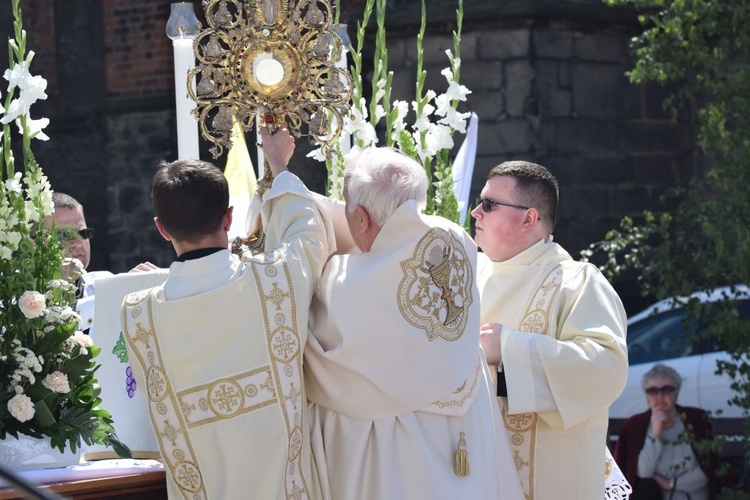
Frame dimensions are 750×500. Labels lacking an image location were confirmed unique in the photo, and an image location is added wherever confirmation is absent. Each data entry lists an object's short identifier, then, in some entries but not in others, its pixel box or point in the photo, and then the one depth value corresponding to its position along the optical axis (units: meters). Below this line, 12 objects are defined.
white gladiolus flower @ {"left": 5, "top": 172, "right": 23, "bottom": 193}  8.31
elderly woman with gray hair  15.38
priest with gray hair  7.96
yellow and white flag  11.05
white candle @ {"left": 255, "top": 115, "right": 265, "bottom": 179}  9.13
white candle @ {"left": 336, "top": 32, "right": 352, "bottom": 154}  9.58
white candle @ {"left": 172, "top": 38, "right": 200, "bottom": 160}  10.18
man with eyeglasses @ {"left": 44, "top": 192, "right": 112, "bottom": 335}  10.90
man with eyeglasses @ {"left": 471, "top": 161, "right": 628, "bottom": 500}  8.88
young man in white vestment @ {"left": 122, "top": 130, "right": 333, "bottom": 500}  7.79
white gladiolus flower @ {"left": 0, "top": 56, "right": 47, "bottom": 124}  8.33
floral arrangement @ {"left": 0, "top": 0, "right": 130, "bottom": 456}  8.12
